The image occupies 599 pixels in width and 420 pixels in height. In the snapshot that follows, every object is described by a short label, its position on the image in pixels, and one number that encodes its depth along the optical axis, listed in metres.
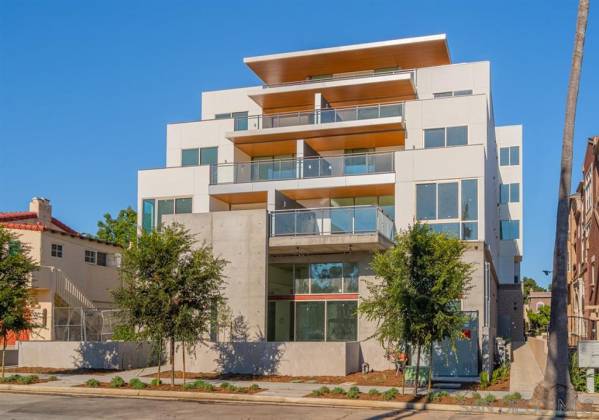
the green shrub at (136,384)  23.11
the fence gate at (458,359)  26.42
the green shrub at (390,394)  20.35
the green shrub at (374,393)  20.84
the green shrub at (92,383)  23.55
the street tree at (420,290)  21.45
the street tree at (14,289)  25.62
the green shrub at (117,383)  23.38
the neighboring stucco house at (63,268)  36.53
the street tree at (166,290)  23.80
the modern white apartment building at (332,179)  29.03
